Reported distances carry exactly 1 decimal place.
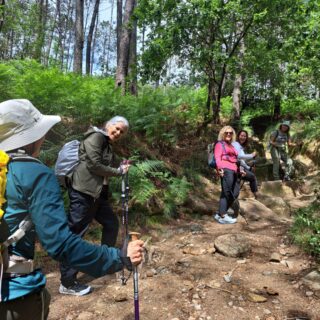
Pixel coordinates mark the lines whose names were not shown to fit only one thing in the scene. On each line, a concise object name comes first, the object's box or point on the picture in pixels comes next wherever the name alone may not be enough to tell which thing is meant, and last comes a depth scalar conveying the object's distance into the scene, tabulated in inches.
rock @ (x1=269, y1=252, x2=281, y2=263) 198.7
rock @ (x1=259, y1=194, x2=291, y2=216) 319.1
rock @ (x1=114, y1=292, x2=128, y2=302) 157.1
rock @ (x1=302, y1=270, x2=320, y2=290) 167.3
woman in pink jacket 267.6
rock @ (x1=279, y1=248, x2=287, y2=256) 211.0
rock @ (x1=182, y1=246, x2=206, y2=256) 210.2
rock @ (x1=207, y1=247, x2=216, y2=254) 211.0
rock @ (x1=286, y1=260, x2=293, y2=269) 191.5
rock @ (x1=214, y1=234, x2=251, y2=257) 205.0
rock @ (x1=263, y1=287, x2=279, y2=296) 161.5
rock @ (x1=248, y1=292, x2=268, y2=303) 155.9
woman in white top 298.2
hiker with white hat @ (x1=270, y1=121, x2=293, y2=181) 419.5
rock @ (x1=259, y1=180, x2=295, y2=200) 393.0
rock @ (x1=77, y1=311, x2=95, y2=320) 145.1
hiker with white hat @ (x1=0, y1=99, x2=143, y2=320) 64.1
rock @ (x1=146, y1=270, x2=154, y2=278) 181.1
